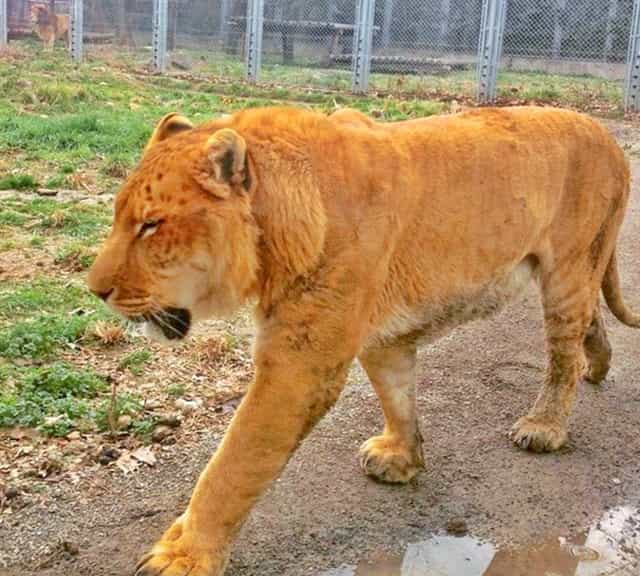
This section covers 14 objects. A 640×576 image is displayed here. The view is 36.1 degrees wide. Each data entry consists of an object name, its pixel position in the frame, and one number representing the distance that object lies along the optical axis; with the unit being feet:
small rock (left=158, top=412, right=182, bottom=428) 15.02
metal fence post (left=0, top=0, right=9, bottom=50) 68.39
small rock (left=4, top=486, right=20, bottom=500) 12.66
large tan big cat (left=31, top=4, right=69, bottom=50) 78.59
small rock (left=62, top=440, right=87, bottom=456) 13.85
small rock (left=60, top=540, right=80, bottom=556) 11.68
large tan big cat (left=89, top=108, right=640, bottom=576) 10.32
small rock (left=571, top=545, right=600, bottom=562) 12.54
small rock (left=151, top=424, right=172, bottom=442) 14.55
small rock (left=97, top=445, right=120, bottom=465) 13.78
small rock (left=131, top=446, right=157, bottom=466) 13.91
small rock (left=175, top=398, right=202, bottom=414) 15.58
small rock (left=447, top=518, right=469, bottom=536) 12.91
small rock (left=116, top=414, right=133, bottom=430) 14.65
